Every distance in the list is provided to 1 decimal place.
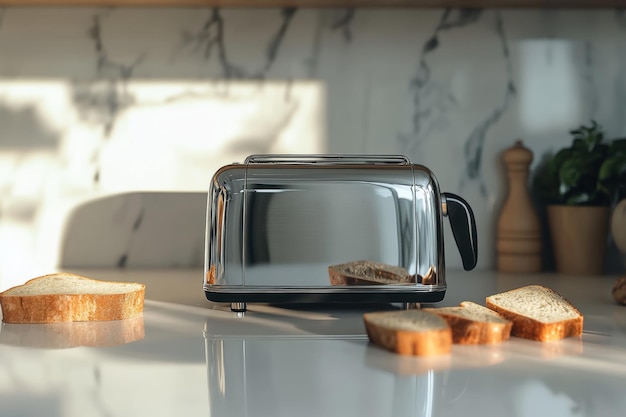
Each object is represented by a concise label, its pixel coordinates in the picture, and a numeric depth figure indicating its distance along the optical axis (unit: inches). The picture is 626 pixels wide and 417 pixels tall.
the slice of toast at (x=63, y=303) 39.6
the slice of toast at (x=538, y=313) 36.0
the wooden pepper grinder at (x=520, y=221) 62.2
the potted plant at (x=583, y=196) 59.6
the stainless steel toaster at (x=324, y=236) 40.4
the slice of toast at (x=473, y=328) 34.6
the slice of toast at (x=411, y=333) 32.0
